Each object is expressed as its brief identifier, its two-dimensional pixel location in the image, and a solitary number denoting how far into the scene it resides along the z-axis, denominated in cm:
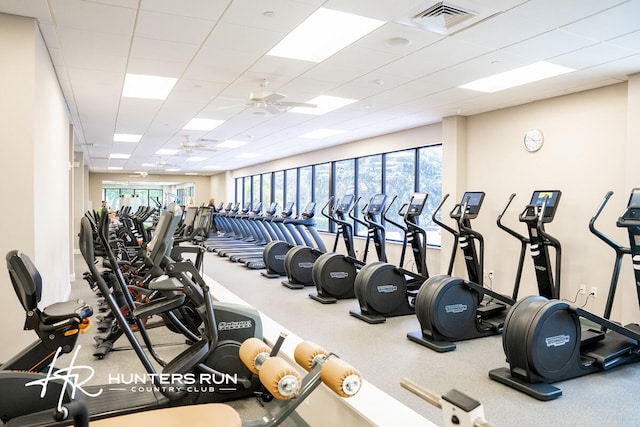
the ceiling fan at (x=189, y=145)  908
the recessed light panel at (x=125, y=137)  941
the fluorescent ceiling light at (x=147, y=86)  538
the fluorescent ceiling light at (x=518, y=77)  479
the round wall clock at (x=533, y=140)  611
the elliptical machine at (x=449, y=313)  426
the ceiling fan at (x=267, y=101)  529
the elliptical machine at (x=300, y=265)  706
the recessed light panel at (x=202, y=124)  794
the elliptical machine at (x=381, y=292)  519
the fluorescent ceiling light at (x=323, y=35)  364
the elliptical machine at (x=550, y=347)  331
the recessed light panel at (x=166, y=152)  1178
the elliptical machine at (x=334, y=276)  615
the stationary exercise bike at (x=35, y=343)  229
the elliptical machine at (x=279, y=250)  810
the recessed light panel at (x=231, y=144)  1047
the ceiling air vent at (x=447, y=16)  335
